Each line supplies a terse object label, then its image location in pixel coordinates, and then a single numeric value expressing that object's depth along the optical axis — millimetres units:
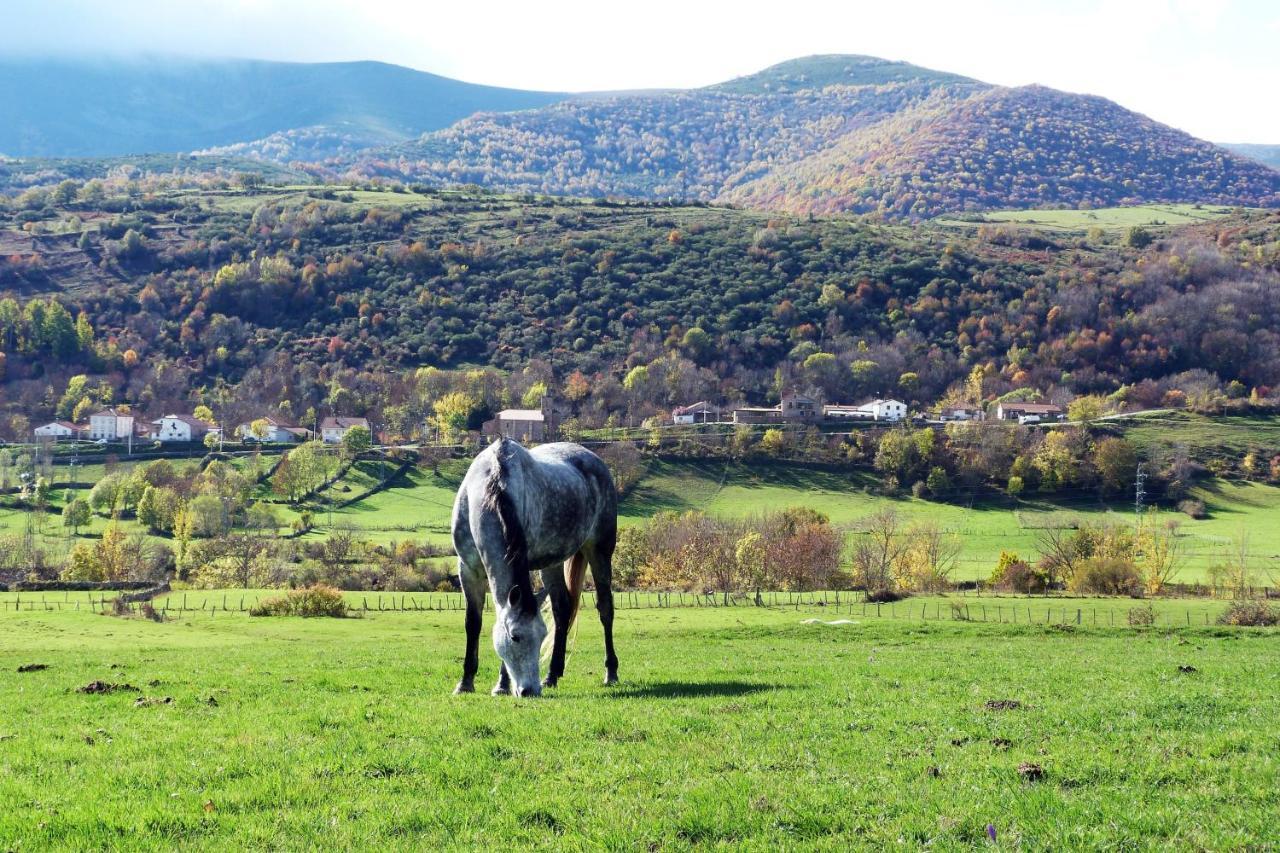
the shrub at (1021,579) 71000
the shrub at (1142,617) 44688
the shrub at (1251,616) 44438
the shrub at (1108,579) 68875
